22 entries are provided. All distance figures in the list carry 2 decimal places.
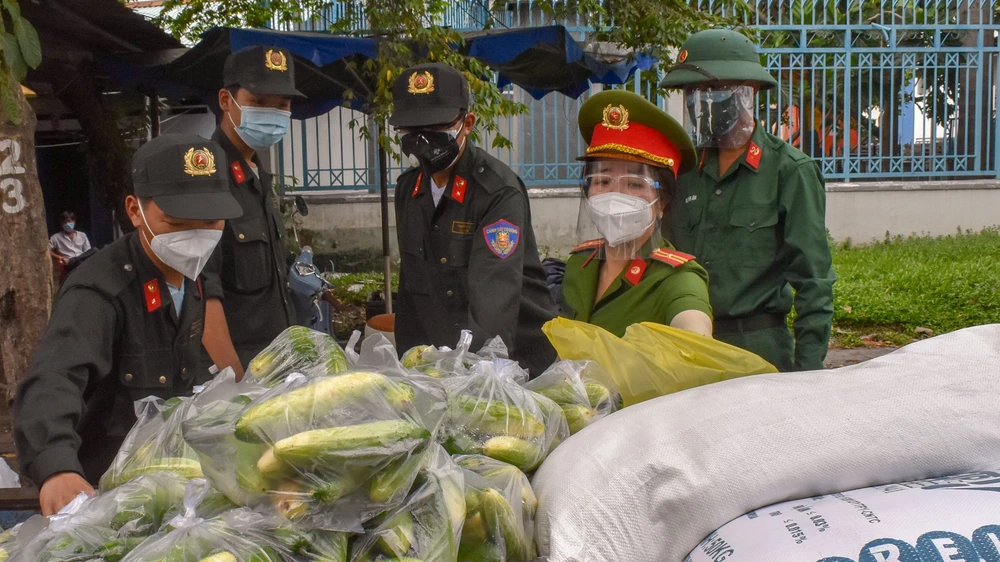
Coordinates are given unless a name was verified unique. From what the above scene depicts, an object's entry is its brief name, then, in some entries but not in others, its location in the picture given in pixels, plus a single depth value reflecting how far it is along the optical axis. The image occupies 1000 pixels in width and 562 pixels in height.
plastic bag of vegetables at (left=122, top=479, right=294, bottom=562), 1.06
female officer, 2.15
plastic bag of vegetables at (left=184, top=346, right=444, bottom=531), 1.10
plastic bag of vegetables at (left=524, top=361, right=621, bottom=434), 1.58
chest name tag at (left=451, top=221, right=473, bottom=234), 2.81
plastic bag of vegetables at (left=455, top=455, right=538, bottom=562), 1.23
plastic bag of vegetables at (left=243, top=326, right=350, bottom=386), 1.59
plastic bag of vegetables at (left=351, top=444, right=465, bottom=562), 1.12
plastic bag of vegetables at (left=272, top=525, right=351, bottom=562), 1.09
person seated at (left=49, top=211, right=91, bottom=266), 8.87
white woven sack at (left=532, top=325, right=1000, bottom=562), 1.29
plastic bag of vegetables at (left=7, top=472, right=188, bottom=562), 1.17
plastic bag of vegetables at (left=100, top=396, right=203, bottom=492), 1.36
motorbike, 4.68
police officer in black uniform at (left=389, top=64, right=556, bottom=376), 2.54
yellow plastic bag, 1.68
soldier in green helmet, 2.63
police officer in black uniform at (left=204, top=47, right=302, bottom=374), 2.96
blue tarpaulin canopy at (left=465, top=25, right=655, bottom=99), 6.22
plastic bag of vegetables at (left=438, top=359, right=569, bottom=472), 1.39
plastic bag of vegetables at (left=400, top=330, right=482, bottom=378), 1.63
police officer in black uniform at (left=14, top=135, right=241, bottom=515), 1.86
